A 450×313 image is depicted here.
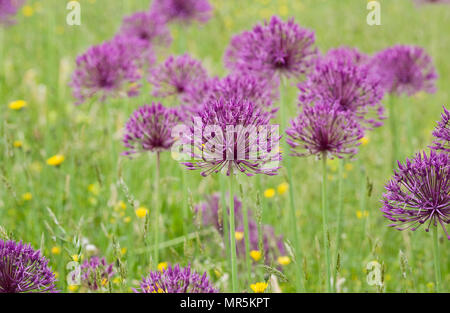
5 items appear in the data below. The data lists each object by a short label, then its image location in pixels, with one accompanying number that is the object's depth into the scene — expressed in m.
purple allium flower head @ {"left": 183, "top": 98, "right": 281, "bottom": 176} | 4.30
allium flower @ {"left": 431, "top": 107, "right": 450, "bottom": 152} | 4.30
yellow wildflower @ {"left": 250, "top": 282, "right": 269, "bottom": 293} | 5.32
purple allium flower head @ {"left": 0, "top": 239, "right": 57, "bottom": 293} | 4.43
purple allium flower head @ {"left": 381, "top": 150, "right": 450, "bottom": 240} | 4.28
